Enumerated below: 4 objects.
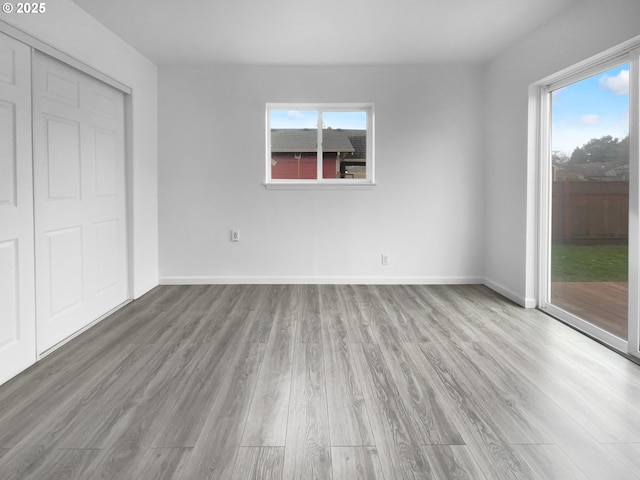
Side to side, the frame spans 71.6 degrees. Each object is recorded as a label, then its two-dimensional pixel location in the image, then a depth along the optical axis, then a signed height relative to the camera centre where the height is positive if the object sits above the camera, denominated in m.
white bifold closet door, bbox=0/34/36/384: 2.54 +0.03
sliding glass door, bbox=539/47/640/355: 2.99 +0.14
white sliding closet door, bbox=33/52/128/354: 2.96 +0.15
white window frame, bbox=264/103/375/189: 5.16 +0.74
